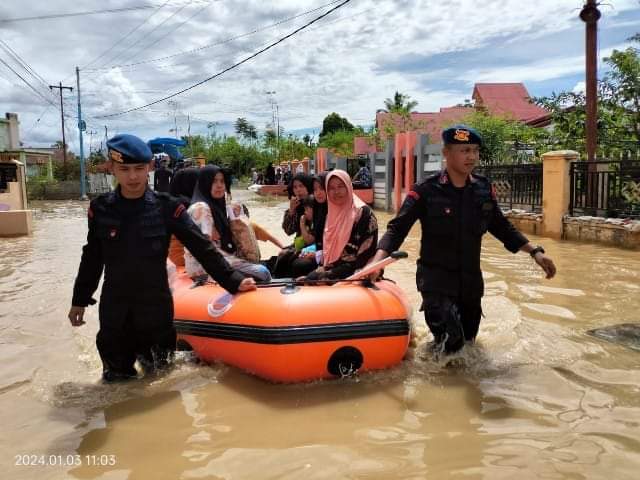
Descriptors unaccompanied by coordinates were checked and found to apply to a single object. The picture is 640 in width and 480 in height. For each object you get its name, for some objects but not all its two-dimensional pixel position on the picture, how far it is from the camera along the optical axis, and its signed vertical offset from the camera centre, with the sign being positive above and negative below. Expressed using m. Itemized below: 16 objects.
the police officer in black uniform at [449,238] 3.27 -0.30
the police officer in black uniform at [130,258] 2.86 -0.35
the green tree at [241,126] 65.43 +7.33
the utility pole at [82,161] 31.36 +1.60
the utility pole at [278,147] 48.68 +3.65
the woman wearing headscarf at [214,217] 4.22 -0.21
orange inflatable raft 3.20 -0.82
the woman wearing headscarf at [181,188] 4.69 +0.01
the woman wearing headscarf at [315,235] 4.74 -0.44
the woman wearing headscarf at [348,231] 3.97 -0.30
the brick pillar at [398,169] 15.68 +0.51
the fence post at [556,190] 9.62 -0.07
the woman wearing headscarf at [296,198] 5.70 -0.10
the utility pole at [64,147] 36.94 +2.91
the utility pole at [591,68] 10.16 +2.15
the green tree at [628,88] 11.91 +2.09
